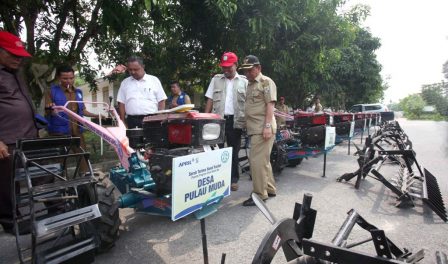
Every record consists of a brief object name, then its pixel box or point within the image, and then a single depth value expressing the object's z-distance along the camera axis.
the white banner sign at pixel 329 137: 5.25
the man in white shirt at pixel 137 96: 3.79
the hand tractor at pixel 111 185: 2.01
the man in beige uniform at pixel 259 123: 3.79
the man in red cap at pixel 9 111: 2.61
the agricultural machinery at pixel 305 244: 1.21
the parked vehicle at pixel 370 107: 21.29
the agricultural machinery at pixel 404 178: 3.49
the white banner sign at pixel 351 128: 7.68
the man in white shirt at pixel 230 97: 4.29
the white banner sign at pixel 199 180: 1.89
